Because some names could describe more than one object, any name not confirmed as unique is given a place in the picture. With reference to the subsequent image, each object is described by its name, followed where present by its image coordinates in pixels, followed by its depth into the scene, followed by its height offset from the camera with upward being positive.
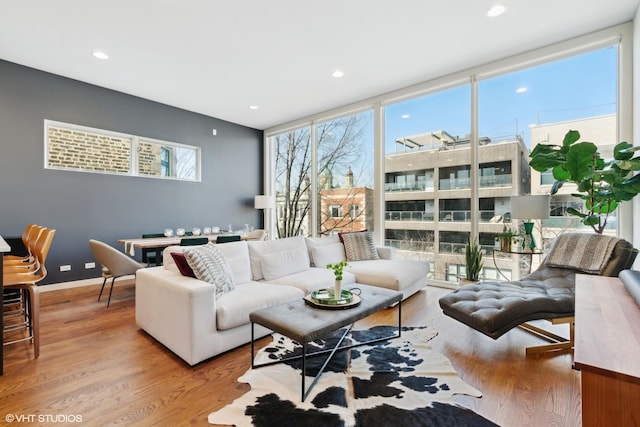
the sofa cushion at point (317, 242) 3.95 -0.44
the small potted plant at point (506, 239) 3.50 -0.35
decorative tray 2.15 -0.66
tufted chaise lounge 2.15 -0.68
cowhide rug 1.59 -1.09
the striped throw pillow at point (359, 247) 4.25 -0.52
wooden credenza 0.77 -0.41
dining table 3.81 -0.41
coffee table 1.78 -0.70
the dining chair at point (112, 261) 3.40 -0.56
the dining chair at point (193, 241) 3.87 -0.38
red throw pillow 2.51 -0.45
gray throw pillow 2.47 -0.46
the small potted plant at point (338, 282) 2.23 -0.54
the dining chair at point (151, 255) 4.20 -0.64
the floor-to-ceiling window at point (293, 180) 6.22 +0.65
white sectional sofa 2.19 -0.71
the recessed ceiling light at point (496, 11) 2.81 +1.88
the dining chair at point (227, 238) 4.39 -0.40
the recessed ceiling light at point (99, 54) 3.54 +1.87
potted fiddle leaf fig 2.62 +0.35
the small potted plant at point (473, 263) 3.84 -0.68
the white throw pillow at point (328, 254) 3.93 -0.58
